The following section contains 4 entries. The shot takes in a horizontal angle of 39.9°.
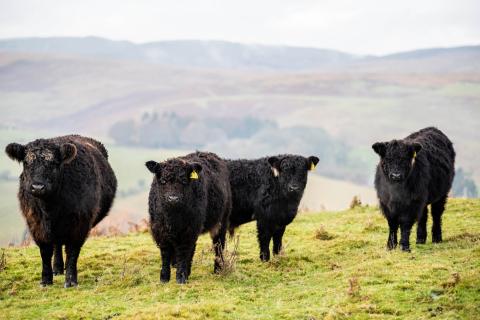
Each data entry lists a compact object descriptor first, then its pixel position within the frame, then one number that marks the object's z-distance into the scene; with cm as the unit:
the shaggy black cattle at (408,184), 1330
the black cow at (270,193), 1340
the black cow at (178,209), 1123
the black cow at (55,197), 1116
